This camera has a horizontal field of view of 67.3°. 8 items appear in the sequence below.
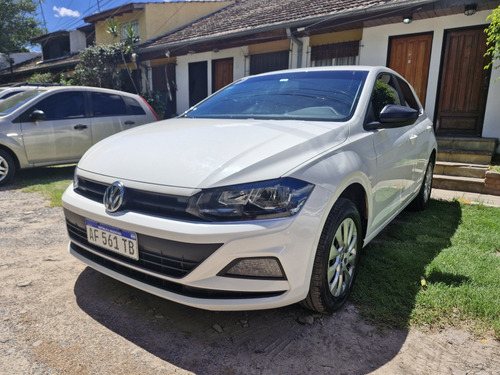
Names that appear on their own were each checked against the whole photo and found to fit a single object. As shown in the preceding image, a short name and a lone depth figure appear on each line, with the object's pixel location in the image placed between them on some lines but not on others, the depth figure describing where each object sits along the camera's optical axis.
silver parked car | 5.80
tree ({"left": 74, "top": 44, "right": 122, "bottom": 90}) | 14.00
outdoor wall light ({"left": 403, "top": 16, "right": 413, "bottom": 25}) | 7.35
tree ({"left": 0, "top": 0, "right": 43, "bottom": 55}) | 28.52
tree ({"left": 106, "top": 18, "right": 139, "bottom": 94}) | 13.78
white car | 1.84
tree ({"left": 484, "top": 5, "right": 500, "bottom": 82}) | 5.39
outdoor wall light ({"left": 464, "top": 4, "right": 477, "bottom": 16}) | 6.68
